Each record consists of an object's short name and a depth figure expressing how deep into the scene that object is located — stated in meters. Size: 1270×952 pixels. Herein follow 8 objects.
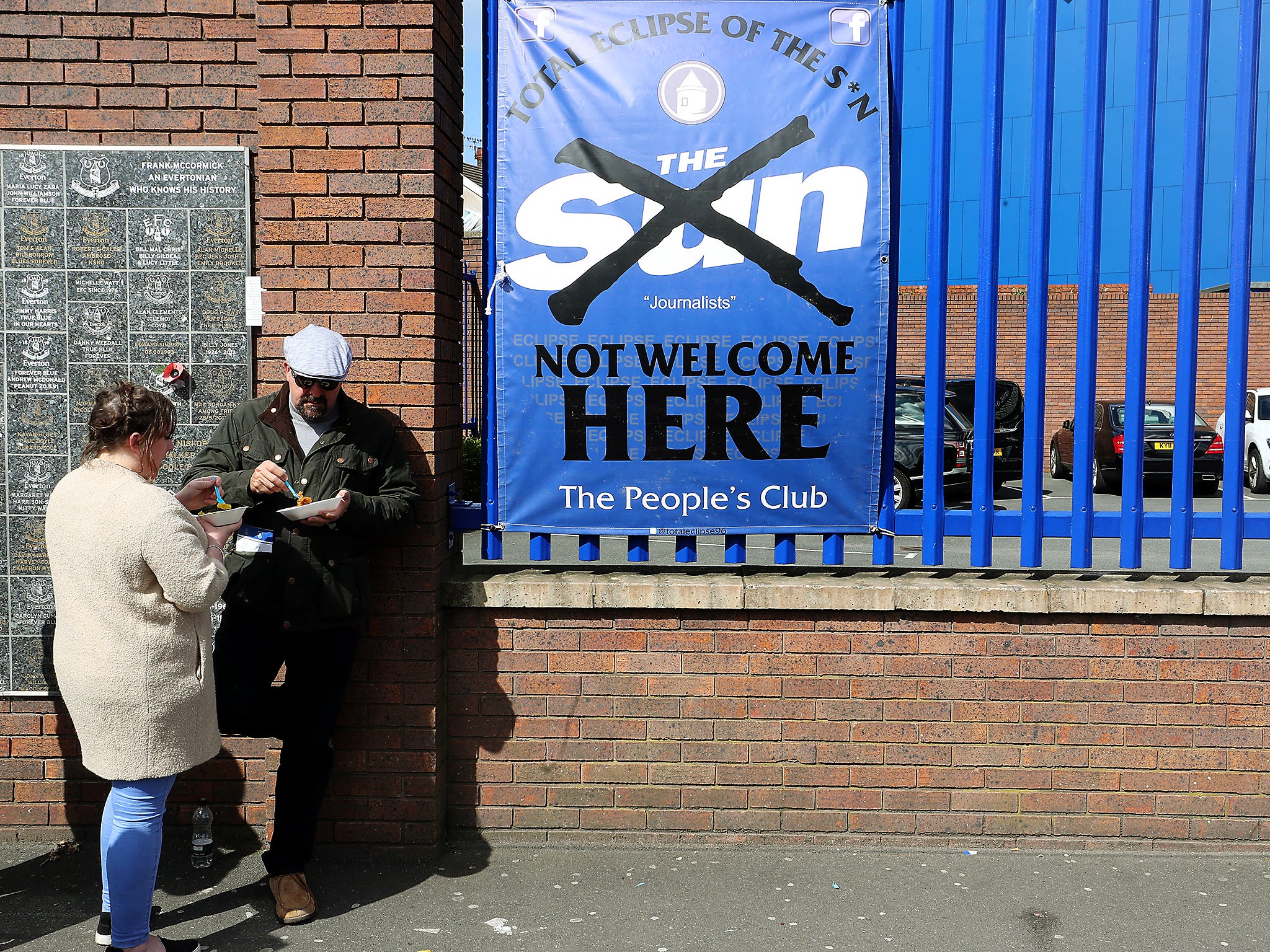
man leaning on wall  3.38
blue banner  3.88
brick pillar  3.71
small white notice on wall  3.93
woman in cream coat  2.83
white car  17.12
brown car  14.22
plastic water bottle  3.83
